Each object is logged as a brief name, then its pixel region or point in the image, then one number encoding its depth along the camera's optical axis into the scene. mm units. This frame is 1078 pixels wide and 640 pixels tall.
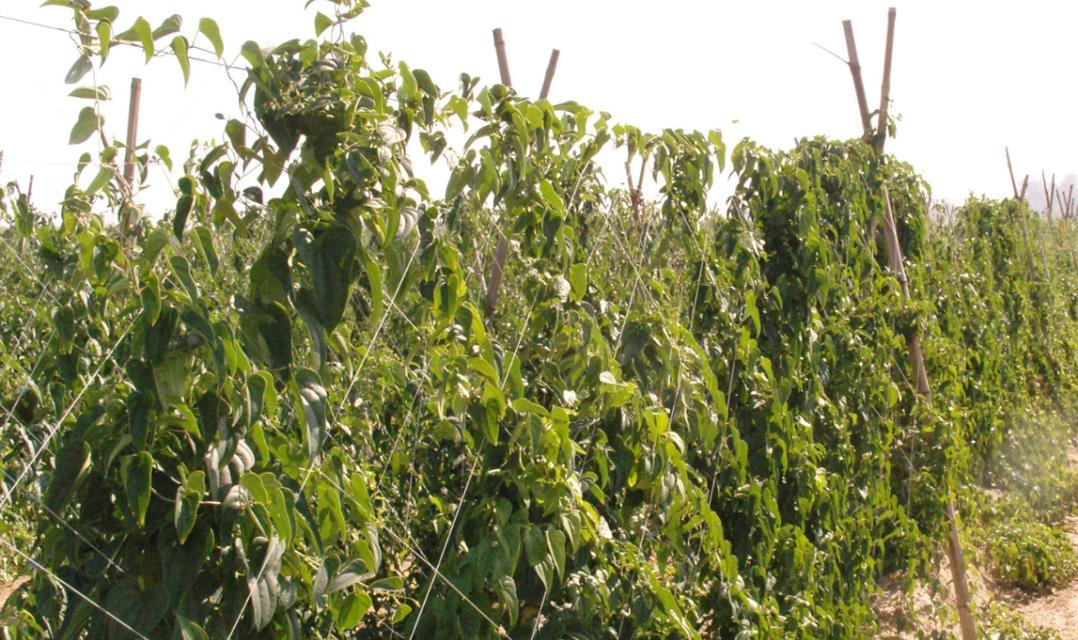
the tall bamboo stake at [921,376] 4035
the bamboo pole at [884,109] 4137
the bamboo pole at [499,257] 2500
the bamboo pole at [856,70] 4102
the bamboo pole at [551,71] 2877
